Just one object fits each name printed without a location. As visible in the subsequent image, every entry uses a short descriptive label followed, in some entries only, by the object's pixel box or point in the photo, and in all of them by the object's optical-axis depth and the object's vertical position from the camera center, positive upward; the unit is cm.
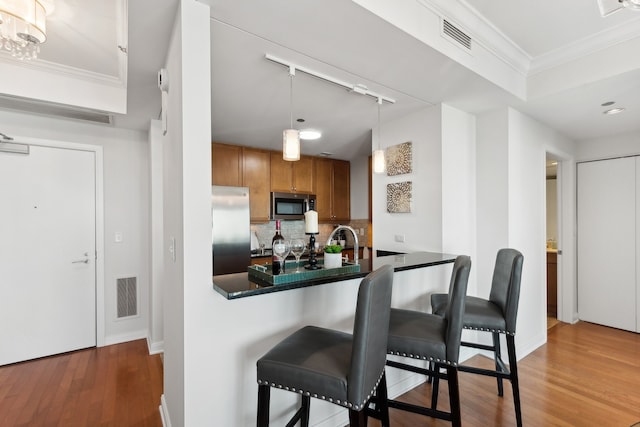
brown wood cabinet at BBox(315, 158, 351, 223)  476 +39
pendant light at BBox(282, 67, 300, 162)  191 +44
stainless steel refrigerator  341 -19
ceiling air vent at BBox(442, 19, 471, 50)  185 +114
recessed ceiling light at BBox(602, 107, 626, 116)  283 +97
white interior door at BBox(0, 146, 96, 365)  281 -38
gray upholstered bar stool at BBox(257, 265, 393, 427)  114 -62
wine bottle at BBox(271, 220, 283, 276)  157 -26
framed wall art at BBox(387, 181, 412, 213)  290 +16
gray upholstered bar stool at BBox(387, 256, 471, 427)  149 -65
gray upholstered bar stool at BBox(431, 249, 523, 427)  191 -67
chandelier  150 +102
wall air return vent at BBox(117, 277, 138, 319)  334 -93
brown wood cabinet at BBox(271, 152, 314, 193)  431 +58
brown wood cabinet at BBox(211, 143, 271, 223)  388 +57
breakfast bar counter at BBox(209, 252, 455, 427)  147 -62
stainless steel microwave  425 +13
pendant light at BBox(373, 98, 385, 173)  253 +44
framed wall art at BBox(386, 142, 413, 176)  291 +54
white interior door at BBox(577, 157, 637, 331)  359 -38
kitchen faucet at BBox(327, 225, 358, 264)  185 -27
